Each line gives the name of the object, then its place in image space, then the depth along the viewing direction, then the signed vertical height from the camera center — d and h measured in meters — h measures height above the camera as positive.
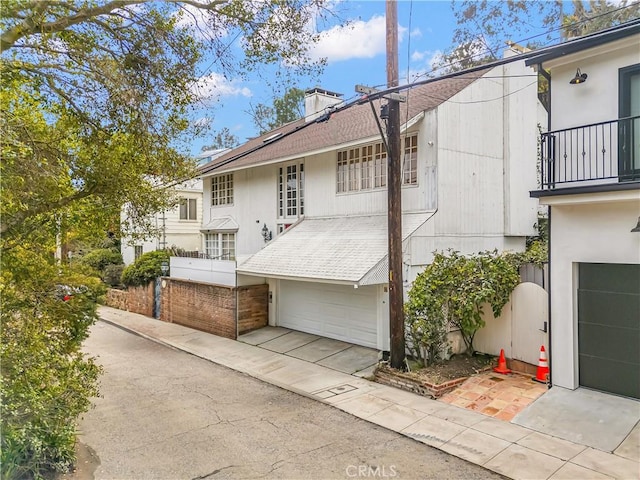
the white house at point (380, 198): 11.62 +0.96
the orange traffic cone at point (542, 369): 8.90 -2.90
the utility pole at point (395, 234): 9.48 -0.10
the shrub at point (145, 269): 19.14 -1.63
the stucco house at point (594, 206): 7.39 +0.37
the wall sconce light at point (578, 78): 7.83 +2.68
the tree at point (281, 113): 36.28 +10.01
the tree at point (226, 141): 42.14 +8.93
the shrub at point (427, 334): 9.58 -2.33
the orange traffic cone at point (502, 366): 9.64 -3.08
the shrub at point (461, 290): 9.54 -1.35
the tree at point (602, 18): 19.84 +9.78
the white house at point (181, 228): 25.67 +0.28
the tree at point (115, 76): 6.06 +2.47
